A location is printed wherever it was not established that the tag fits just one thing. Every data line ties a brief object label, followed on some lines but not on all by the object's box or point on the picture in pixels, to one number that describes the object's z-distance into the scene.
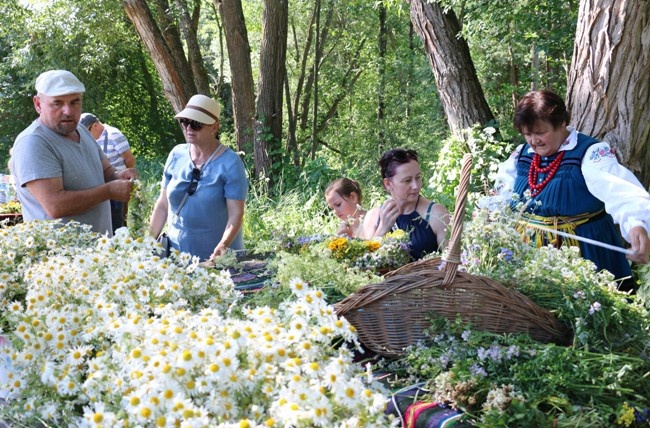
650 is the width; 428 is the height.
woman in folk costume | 2.87
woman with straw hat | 3.74
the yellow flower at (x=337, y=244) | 2.81
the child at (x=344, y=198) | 4.39
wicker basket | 1.88
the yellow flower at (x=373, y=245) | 2.86
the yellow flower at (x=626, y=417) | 1.53
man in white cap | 3.25
